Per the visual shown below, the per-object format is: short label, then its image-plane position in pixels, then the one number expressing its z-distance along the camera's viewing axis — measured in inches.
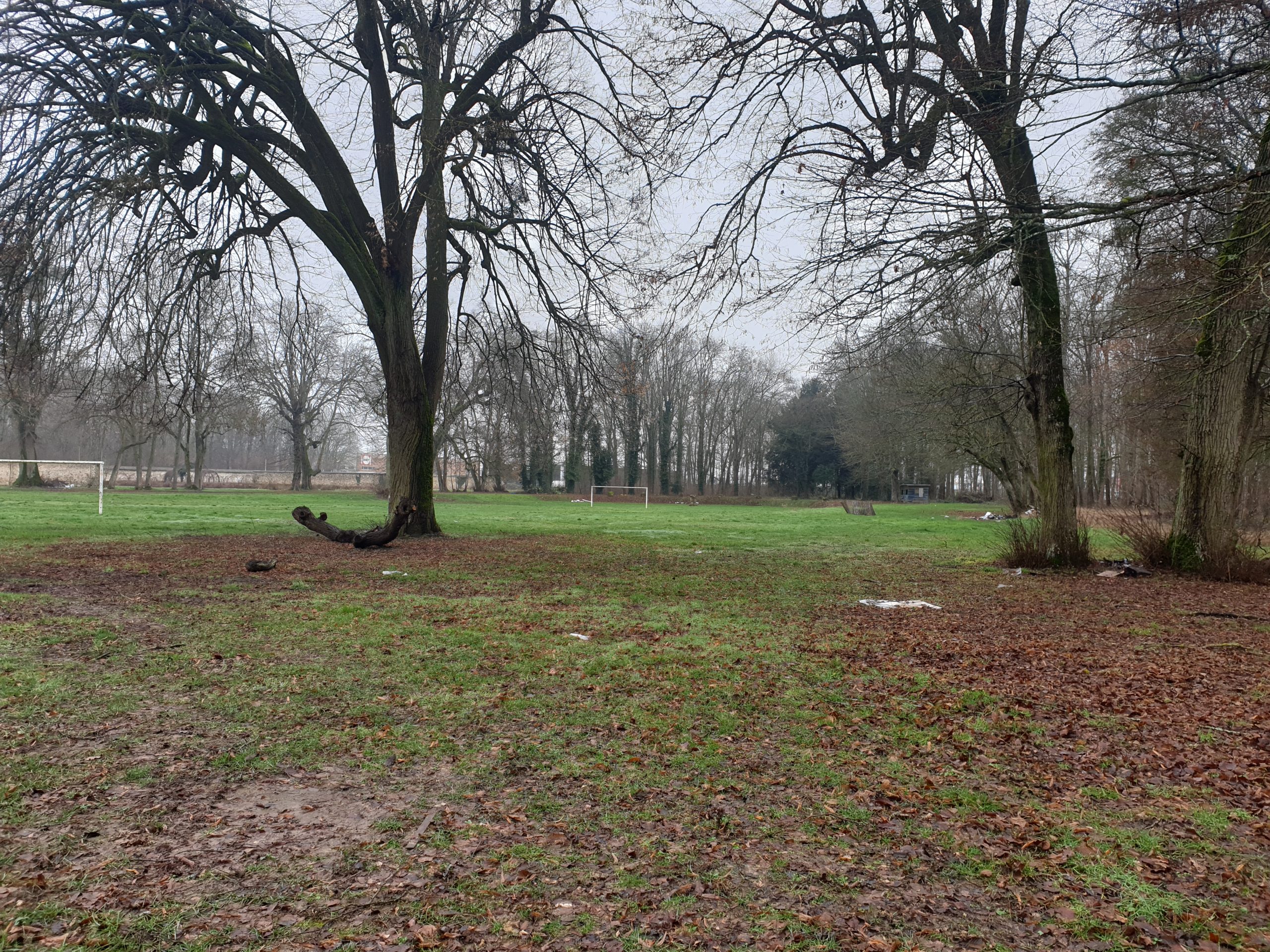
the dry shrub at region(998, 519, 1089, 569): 457.4
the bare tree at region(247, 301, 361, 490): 1632.6
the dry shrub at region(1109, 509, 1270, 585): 406.9
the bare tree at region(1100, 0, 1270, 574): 276.4
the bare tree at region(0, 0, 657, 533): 396.2
